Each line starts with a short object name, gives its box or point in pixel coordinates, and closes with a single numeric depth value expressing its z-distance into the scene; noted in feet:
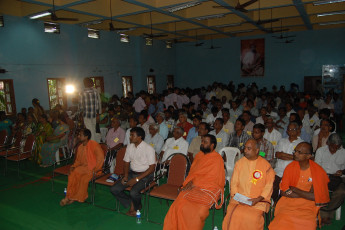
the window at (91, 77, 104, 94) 41.46
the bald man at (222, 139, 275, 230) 9.55
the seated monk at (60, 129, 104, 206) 14.29
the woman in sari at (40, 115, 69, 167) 21.09
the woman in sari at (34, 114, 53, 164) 21.66
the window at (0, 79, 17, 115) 30.53
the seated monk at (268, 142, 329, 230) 9.24
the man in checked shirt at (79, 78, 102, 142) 18.11
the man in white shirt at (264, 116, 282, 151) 16.34
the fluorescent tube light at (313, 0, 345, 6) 28.63
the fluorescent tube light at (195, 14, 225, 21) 33.68
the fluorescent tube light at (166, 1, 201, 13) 27.37
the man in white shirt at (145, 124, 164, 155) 17.09
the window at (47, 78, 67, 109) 35.29
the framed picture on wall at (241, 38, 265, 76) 52.24
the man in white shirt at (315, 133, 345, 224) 11.43
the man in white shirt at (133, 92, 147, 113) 32.83
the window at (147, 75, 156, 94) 52.81
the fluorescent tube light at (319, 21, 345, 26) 40.62
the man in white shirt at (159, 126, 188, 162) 15.85
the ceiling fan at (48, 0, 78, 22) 23.81
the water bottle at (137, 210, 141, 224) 12.32
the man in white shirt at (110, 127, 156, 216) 12.83
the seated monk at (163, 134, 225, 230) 10.32
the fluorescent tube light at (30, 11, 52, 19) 27.98
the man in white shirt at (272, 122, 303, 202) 13.03
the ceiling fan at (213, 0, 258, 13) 21.64
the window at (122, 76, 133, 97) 47.06
